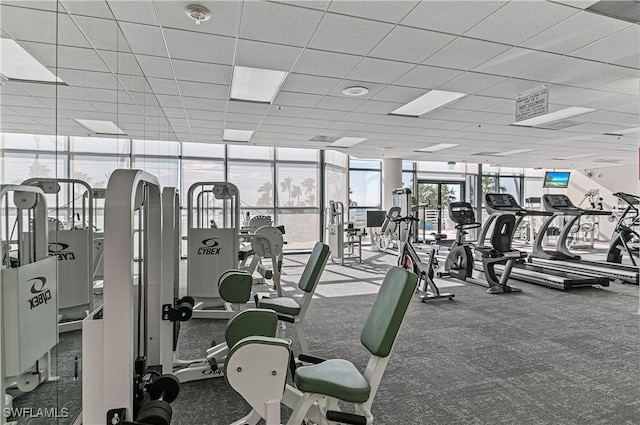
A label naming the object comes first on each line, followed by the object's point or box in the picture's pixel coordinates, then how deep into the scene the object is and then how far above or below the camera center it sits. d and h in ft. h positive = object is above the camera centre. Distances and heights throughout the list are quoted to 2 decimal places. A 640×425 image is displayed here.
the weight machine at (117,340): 3.98 -1.41
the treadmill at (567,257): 21.43 -3.04
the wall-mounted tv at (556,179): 41.83 +3.84
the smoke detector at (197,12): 8.80 +4.88
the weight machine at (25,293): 4.92 -1.14
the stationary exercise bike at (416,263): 16.53 -2.30
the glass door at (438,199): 38.72 +1.53
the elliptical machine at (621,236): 21.80 -1.48
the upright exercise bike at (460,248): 19.51 -1.88
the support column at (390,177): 35.62 +3.47
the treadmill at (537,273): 19.06 -3.43
